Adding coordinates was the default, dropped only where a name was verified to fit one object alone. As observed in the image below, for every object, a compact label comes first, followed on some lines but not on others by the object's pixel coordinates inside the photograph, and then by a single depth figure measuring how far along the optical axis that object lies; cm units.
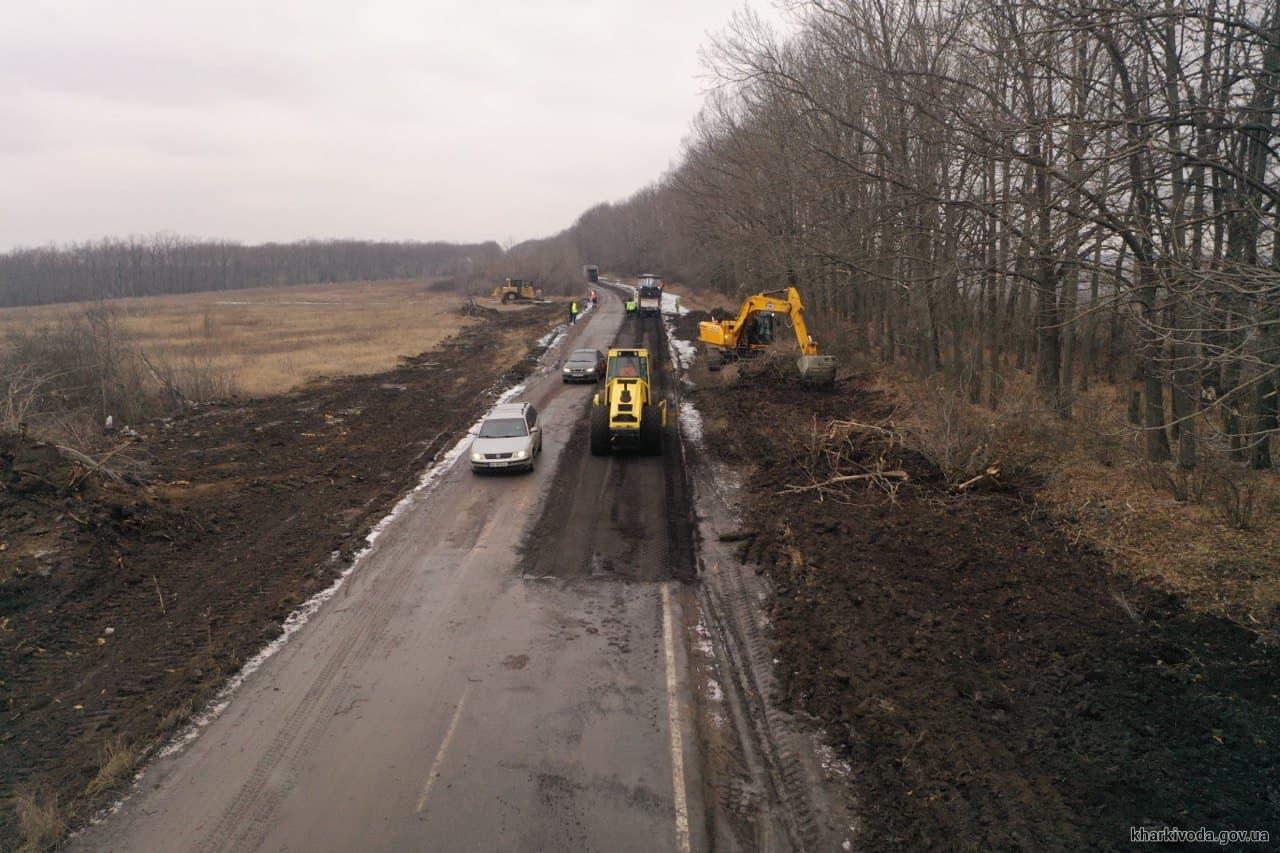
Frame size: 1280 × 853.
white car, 1788
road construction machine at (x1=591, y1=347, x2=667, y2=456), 1892
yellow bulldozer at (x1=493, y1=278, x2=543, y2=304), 7788
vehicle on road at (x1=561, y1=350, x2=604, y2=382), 3017
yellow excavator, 2506
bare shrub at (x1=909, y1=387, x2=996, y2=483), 1480
